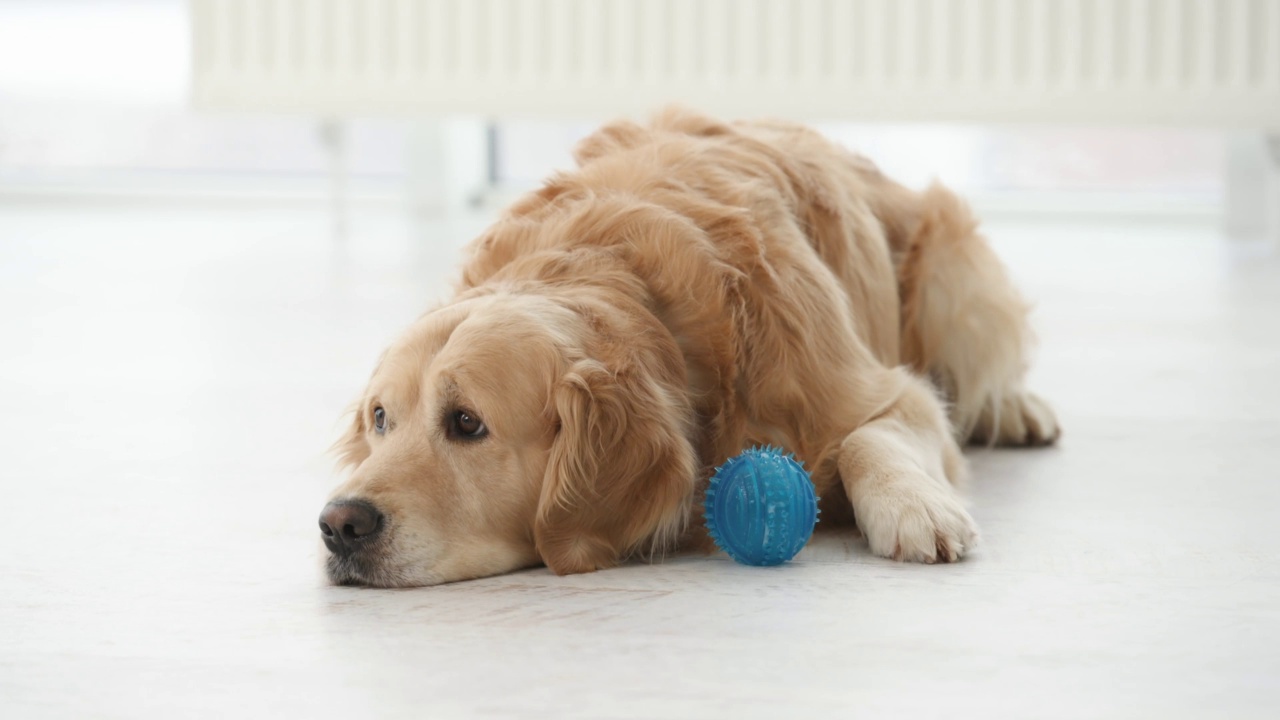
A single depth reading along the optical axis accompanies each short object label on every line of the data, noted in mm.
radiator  3994
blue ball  1910
